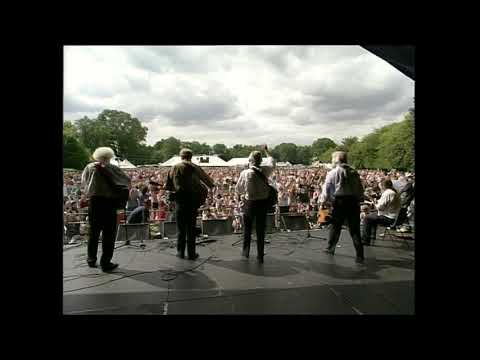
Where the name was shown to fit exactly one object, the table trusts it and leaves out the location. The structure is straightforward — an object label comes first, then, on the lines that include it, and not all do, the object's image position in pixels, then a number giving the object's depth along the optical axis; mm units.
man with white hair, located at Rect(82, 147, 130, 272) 3658
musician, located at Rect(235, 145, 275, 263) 4133
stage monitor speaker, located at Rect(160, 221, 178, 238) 5543
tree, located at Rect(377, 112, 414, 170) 35344
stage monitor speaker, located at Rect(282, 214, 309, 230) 6160
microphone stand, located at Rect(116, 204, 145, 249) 4962
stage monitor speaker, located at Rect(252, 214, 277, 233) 6113
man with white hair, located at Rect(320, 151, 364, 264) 4102
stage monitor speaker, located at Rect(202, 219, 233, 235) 5680
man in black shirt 4180
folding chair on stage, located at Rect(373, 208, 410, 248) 4866
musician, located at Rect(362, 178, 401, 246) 4953
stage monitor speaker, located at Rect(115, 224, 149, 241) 5211
